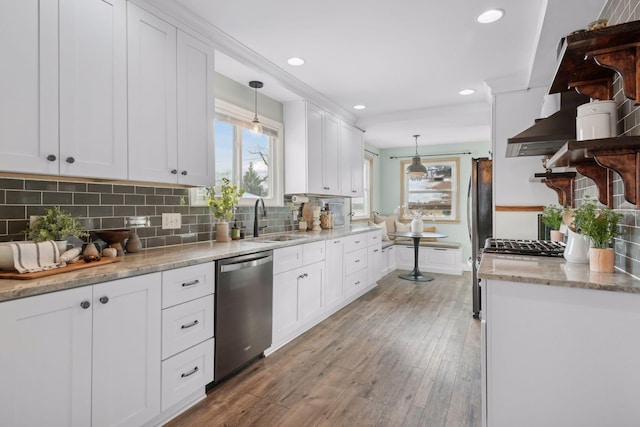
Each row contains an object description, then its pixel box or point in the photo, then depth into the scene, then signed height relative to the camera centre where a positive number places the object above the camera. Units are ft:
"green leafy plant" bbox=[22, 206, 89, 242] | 5.44 -0.26
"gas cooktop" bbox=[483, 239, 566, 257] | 7.01 -0.77
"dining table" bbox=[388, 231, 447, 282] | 17.84 -2.55
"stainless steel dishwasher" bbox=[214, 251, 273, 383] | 7.23 -2.22
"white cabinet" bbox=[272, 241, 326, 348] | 9.22 -2.26
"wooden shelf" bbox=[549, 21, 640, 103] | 4.25 +2.19
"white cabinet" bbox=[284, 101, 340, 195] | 12.77 +2.44
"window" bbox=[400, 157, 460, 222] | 22.03 +1.35
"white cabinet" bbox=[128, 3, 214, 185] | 6.68 +2.32
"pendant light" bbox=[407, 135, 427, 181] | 19.58 +2.57
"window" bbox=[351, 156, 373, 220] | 21.17 +0.88
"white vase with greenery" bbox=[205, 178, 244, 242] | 9.46 +0.17
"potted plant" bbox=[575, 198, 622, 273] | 5.03 -0.28
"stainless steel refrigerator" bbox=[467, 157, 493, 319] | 12.29 +0.19
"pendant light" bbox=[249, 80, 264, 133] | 9.61 +3.90
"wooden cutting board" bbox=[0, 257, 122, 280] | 4.59 -0.85
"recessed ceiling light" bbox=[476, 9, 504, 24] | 7.62 +4.45
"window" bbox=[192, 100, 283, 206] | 10.55 +1.97
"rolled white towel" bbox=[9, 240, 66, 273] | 4.74 -0.64
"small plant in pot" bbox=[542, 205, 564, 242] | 8.67 -0.19
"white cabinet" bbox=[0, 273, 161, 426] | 4.17 -2.00
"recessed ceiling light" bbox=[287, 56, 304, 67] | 10.14 +4.50
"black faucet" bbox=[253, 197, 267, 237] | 10.98 -0.24
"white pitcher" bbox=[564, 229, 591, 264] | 5.85 -0.60
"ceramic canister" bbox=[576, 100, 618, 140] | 4.87 +1.34
